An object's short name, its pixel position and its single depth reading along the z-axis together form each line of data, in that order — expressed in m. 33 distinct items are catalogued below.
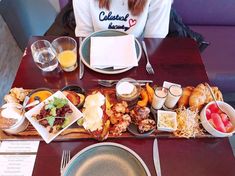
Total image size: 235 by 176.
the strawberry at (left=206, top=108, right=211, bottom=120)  0.75
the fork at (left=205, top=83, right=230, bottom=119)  0.77
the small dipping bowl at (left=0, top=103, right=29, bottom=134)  0.69
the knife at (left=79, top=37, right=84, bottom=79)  0.88
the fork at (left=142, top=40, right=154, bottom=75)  0.90
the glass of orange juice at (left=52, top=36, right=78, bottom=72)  0.88
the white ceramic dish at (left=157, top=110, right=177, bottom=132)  0.72
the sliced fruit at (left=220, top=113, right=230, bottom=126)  0.74
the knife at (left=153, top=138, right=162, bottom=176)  0.66
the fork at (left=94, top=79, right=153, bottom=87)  0.85
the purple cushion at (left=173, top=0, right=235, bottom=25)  1.61
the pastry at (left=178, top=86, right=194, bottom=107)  0.80
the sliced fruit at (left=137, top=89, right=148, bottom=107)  0.79
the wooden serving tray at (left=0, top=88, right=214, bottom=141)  0.72
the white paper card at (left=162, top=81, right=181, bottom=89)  0.83
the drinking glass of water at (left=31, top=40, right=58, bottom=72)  0.88
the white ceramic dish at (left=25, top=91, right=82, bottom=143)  0.70
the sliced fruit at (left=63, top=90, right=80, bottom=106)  0.77
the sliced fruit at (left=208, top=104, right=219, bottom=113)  0.77
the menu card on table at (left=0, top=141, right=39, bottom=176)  0.65
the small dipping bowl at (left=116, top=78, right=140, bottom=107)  0.77
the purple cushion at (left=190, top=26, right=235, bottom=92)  1.37
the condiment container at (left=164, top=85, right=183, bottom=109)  0.74
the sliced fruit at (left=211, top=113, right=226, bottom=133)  0.73
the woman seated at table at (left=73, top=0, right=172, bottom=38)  1.06
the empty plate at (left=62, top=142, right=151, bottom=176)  0.66
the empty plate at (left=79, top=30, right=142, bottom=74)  0.89
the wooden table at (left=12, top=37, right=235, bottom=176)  0.68
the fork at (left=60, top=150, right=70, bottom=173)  0.66
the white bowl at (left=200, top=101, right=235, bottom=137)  0.72
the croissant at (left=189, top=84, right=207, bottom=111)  0.78
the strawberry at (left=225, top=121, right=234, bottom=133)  0.73
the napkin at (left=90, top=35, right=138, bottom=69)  0.90
